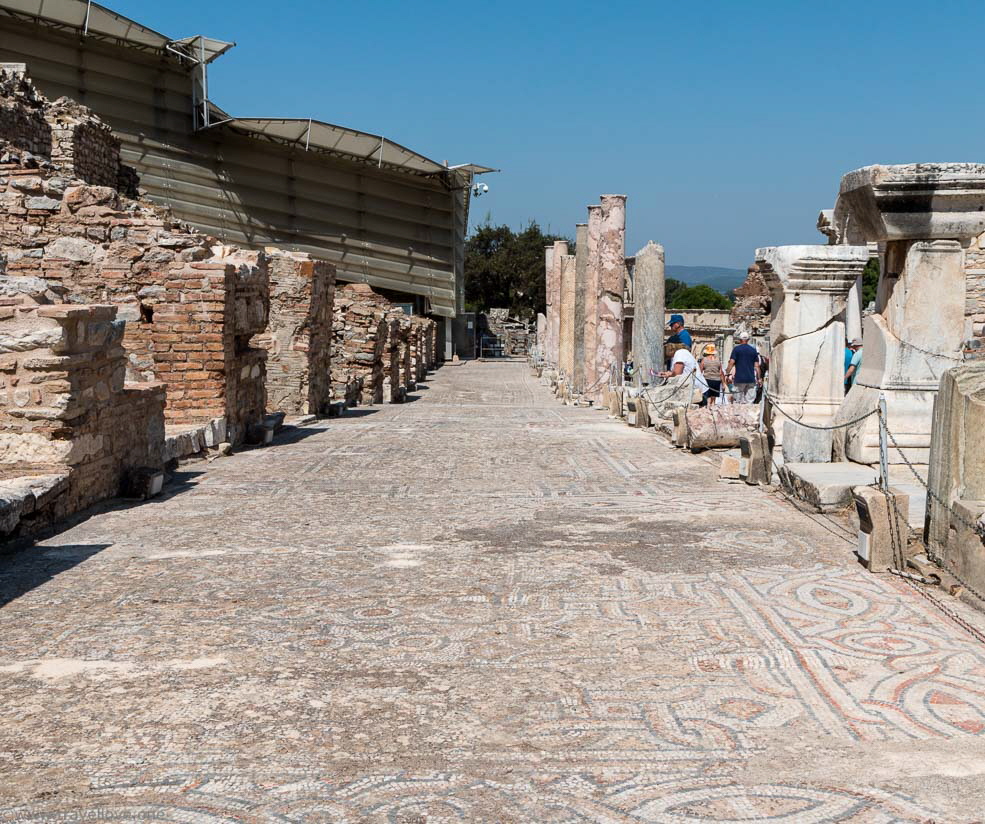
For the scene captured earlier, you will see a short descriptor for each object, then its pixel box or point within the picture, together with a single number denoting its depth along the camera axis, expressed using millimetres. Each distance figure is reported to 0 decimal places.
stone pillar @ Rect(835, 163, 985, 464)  7566
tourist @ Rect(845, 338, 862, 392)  12112
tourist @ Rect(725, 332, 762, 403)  14031
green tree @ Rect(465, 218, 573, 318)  67875
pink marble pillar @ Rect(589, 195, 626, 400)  20438
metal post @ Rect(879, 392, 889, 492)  6453
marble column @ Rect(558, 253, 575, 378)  25266
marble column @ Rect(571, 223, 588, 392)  22438
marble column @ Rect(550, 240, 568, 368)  31078
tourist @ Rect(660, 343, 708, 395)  14094
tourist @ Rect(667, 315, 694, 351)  13602
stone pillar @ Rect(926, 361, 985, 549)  5336
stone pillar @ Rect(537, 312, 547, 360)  38875
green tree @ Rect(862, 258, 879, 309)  58156
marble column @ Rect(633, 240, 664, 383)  18266
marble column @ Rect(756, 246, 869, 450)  8711
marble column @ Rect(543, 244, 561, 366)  32844
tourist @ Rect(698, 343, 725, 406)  14828
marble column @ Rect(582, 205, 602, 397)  20984
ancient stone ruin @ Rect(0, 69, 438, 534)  6918
